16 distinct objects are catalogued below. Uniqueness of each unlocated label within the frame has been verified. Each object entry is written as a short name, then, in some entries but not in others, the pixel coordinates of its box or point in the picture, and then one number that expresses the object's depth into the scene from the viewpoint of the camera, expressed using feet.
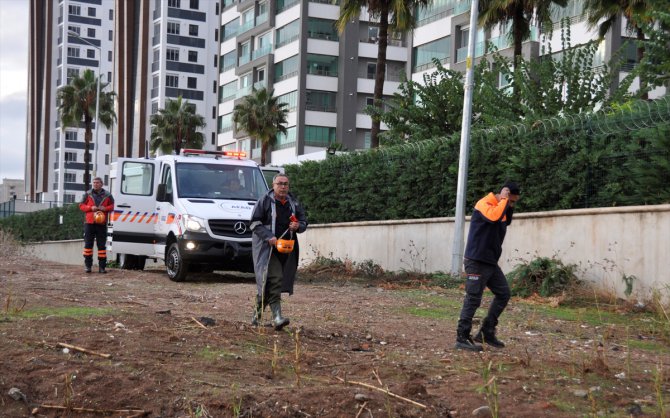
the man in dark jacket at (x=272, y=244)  34.91
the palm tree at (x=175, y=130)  216.33
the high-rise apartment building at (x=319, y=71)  222.28
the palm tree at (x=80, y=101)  224.94
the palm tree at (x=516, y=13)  95.35
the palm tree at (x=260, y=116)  190.49
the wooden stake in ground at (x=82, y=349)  26.86
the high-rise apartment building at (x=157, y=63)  319.88
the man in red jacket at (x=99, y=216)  64.08
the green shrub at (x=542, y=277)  53.36
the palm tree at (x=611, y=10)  92.53
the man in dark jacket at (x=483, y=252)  32.48
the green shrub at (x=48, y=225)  159.43
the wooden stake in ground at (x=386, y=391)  22.77
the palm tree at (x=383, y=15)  102.06
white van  59.93
